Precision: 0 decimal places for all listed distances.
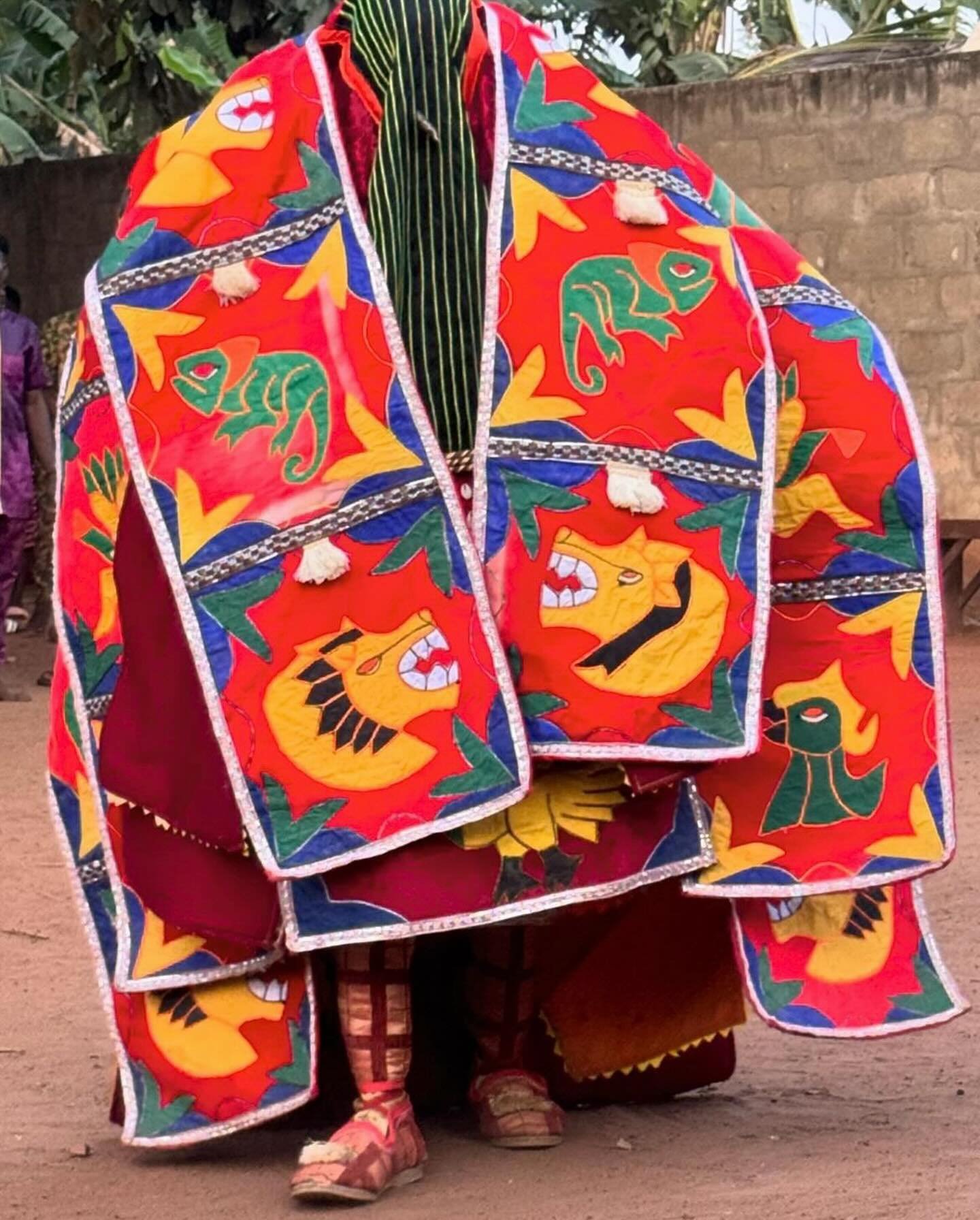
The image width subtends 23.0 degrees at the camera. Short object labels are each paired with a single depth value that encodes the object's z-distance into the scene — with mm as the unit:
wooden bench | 11195
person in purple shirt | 10125
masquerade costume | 3416
